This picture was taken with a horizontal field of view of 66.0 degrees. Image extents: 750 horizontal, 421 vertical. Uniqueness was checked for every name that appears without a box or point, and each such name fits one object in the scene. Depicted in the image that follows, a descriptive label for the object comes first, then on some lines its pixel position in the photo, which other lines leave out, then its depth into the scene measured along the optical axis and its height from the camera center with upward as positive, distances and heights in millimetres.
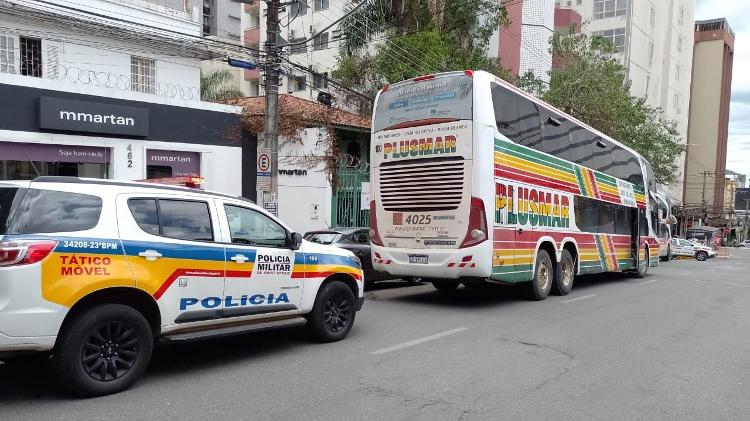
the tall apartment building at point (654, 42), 50281 +14305
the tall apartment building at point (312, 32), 35338 +10042
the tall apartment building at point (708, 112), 76125 +10876
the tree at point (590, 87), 26359 +4815
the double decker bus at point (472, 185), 9797 +65
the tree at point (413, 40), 20328 +5721
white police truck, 4547 -825
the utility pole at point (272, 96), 12953 +2020
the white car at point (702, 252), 37844 -3911
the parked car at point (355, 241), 12148 -1170
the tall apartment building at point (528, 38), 32941 +9018
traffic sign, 12602 +347
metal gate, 18797 -435
